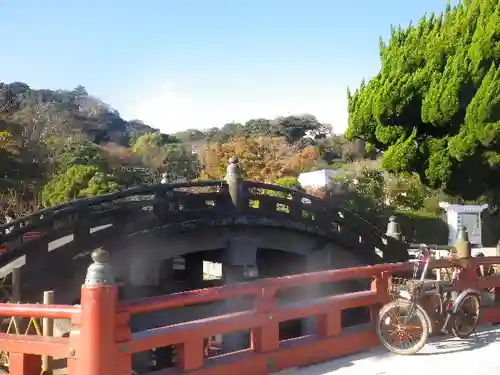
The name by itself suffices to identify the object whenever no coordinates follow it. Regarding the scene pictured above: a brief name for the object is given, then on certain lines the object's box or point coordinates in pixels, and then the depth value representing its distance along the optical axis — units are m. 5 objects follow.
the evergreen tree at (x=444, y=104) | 13.47
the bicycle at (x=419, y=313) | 6.14
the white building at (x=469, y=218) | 21.81
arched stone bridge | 9.13
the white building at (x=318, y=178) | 27.10
